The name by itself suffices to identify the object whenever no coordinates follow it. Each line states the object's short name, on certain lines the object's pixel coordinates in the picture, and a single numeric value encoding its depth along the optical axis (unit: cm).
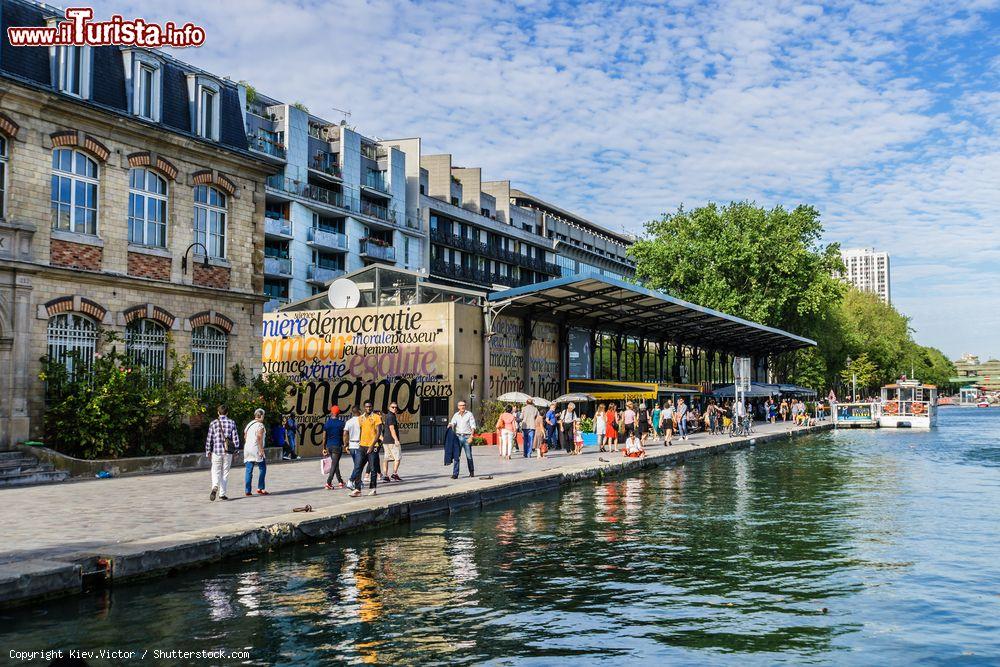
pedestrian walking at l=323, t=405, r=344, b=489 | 1720
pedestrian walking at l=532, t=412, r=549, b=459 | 2745
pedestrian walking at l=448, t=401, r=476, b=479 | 1965
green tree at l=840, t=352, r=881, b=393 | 9012
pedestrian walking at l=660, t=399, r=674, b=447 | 3353
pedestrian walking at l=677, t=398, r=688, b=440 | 3691
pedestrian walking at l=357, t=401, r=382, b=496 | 1684
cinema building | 3225
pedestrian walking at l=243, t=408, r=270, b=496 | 1622
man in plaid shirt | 1542
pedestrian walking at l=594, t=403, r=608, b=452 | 3138
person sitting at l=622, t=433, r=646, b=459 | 2636
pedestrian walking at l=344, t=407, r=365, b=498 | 1639
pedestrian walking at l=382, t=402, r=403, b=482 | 1922
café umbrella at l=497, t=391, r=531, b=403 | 3180
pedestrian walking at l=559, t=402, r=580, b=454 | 3136
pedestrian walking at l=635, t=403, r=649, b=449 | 3697
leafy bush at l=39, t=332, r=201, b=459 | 1930
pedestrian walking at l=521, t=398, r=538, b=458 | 2759
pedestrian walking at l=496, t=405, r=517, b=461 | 2672
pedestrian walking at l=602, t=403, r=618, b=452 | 3159
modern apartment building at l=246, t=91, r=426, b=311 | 5253
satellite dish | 3497
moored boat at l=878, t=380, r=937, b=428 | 5703
